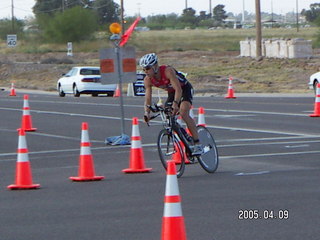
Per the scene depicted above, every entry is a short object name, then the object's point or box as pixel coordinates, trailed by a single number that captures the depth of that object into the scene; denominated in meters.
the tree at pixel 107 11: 127.12
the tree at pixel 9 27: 119.62
